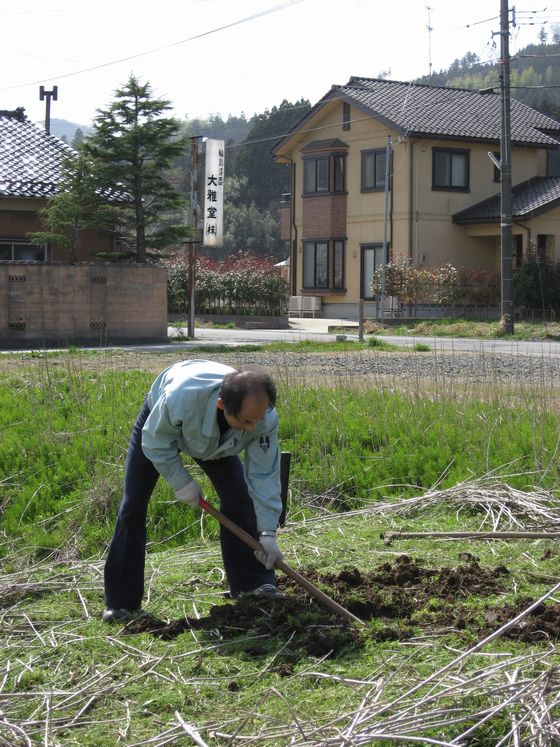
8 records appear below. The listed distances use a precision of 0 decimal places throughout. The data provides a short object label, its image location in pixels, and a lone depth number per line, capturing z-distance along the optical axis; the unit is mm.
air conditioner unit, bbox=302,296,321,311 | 34688
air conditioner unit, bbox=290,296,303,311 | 34844
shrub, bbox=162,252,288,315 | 29672
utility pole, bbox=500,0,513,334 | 22609
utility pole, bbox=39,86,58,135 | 43250
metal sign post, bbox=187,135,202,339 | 24031
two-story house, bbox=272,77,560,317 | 31859
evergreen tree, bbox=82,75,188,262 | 24219
